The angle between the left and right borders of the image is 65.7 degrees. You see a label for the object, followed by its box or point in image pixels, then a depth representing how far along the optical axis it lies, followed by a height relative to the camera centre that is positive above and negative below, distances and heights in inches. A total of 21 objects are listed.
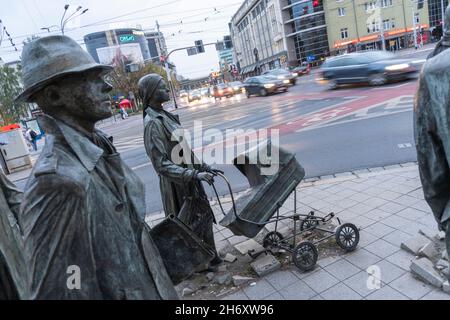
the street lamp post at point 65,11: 754.2 +210.1
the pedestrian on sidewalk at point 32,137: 925.2 -36.8
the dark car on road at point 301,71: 1612.2 -41.6
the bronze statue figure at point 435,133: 65.0 -19.1
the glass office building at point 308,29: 2274.9 +191.2
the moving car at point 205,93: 1843.0 -53.5
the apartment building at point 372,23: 2103.8 +122.1
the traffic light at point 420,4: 1133.1 +94.9
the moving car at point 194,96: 1806.1 -52.5
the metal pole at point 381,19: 1996.8 +134.0
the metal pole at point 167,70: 1384.6 +84.2
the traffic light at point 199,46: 1227.4 +129.0
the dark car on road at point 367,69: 637.3 -42.0
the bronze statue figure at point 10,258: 68.6 -25.6
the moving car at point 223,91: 1357.0 -45.8
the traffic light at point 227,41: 1218.3 +122.5
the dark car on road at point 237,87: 1363.2 -42.0
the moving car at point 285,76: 1007.0 -30.3
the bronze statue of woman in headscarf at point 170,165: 145.9 -30.9
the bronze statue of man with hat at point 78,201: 47.7 -12.8
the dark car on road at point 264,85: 975.6 -43.2
